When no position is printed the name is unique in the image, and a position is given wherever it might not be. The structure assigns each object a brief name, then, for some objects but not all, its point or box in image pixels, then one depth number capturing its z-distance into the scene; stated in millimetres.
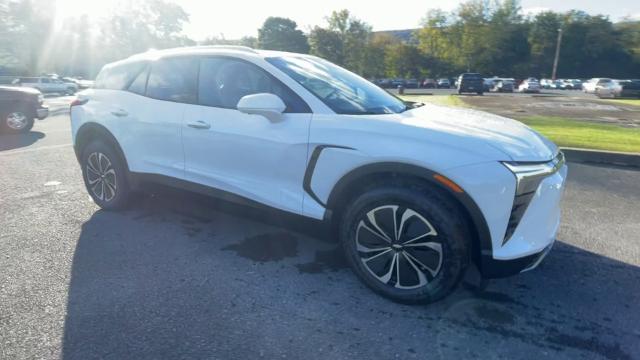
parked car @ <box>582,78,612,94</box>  36250
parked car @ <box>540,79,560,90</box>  55344
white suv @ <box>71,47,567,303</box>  2457
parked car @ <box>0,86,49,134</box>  9781
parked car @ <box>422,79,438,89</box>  55056
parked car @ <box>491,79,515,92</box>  42969
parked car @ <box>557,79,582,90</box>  54625
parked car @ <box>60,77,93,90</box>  35788
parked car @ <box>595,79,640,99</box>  31797
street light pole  63375
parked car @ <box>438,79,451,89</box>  54562
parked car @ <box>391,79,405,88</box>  50778
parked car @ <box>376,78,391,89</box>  50819
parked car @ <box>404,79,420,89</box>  51981
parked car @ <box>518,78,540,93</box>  43438
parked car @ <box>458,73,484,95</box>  34000
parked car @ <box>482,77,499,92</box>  44781
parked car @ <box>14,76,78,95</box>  30484
